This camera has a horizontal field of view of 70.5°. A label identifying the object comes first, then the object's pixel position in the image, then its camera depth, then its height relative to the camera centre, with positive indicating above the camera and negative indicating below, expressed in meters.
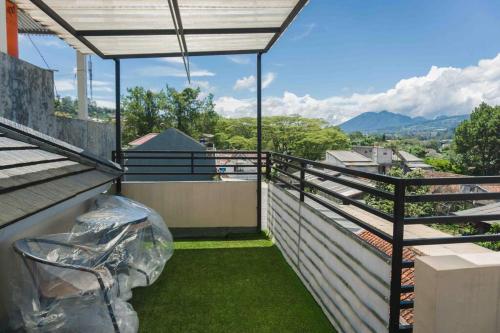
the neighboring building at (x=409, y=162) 52.41 -3.61
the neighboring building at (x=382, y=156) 50.26 -2.51
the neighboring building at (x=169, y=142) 16.34 -0.27
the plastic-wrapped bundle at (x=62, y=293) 1.92 -0.88
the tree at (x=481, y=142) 45.97 -0.30
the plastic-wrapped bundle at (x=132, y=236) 2.71 -0.91
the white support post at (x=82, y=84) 7.94 +1.20
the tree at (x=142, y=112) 34.16 +2.35
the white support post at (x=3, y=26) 5.66 +1.74
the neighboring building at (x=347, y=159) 36.78 -2.18
